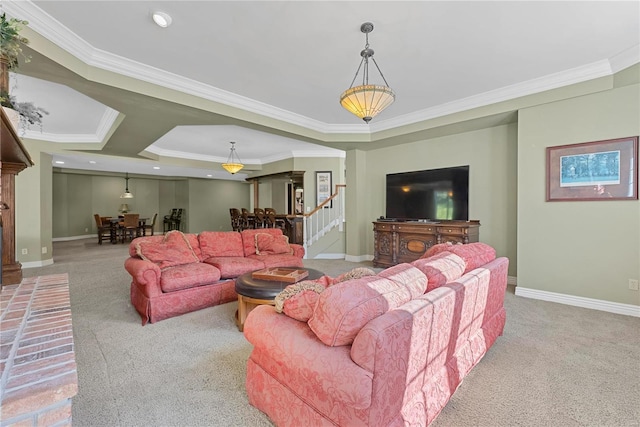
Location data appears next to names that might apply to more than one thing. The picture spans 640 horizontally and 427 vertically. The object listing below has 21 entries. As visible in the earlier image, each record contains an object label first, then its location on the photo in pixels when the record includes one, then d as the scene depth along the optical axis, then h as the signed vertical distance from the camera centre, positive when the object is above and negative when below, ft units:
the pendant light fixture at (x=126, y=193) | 34.90 +2.52
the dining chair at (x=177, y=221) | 36.81 -1.08
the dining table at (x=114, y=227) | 29.66 -1.50
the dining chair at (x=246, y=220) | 25.89 -0.71
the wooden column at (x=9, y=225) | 10.87 -0.54
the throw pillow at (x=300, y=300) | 4.67 -1.52
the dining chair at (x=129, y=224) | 29.53 -1.18
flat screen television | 15.31 +1.04
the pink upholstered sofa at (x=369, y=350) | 3.66 -2.07
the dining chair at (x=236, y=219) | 28.22 -0.68
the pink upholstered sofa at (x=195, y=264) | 9.68 -2.12
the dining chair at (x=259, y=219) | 23.95 -0.56
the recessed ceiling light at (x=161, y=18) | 7.79 +5.54
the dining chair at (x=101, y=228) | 29.25 -1.59
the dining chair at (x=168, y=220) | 37.83 -0.99
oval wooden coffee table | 8.34 -2.41
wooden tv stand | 14.62 -1.38
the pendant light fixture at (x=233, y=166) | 23.52 +3.94
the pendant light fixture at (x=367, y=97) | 8.45 +3.60
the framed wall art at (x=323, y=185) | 25.27 +2.49
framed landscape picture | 10.36 +1.62
